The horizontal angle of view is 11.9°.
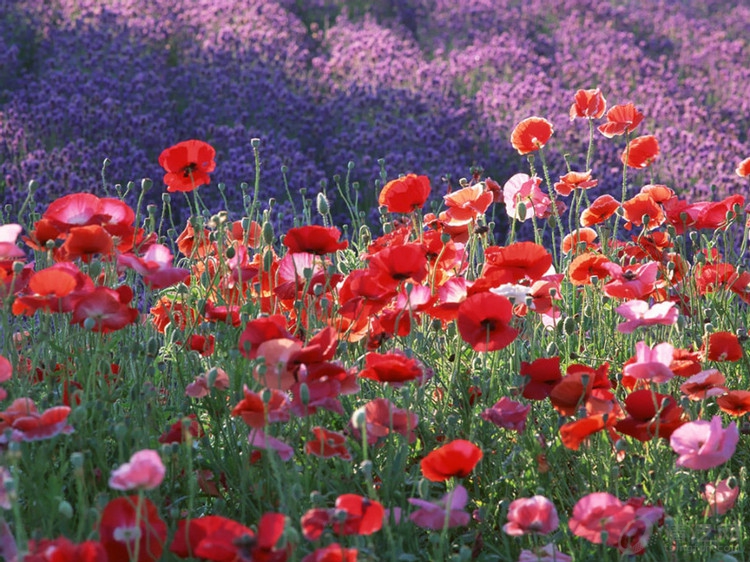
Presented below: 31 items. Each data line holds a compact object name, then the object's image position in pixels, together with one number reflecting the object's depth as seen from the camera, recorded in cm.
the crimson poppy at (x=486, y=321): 442
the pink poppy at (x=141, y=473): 416
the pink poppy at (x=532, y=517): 426
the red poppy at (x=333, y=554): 420
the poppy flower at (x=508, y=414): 443
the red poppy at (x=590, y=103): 490
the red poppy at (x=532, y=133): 482
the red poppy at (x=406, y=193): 466
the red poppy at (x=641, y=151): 487
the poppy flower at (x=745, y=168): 484
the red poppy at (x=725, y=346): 453
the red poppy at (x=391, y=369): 434
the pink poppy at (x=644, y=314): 444
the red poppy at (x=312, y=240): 450
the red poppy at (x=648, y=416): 439
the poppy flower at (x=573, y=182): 482
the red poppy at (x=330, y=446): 435
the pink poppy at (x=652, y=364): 436
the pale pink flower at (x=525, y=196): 478
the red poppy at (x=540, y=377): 447
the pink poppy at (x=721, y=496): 444
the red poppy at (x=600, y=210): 478
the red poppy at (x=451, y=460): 427
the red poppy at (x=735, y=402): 444
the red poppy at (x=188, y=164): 467
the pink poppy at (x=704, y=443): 431
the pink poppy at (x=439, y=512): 431
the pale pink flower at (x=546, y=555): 433
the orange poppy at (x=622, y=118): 488
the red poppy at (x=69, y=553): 414
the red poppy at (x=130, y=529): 421
